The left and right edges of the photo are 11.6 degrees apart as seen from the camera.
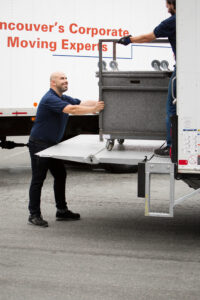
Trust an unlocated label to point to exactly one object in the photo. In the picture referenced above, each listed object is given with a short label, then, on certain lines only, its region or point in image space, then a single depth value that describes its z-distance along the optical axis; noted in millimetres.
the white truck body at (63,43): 17897
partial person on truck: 10868
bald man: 12025
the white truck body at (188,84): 10033
